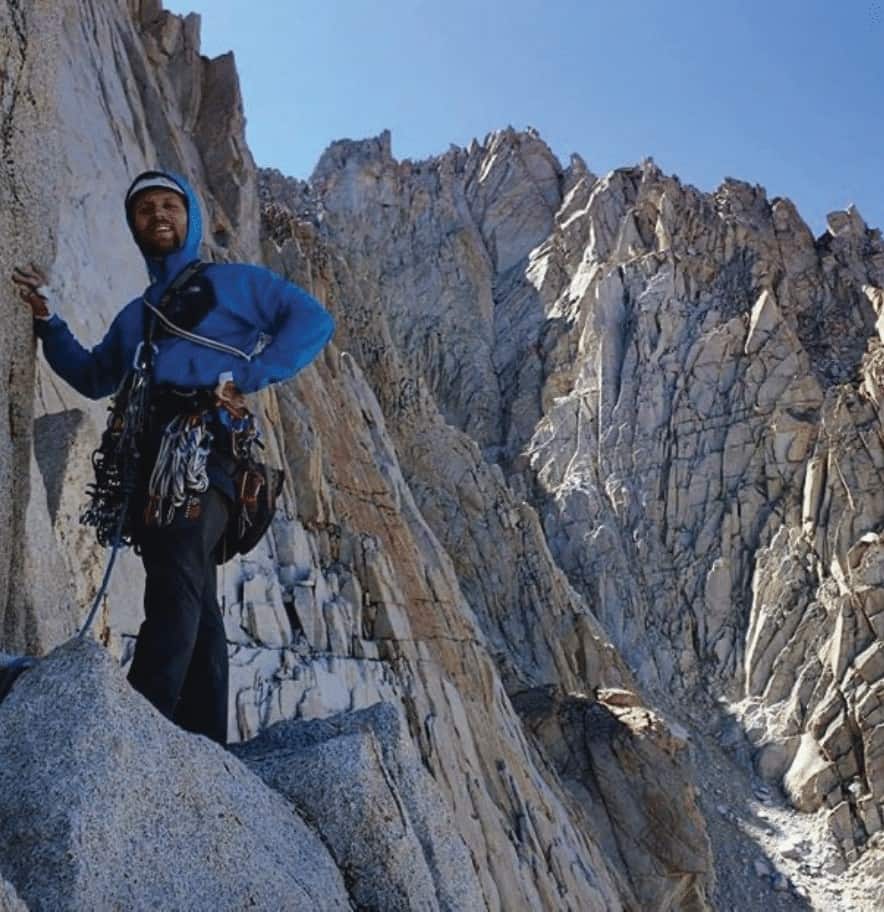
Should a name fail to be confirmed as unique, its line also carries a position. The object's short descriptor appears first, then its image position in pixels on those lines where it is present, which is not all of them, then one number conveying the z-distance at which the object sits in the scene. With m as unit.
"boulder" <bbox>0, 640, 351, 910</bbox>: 2.50
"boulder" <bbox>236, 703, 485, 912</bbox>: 3.32
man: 3.64
